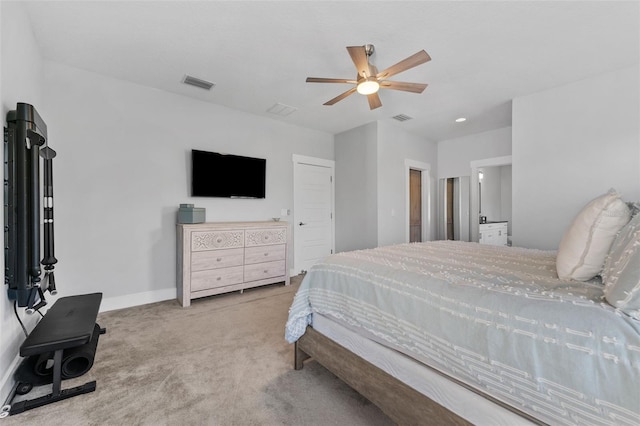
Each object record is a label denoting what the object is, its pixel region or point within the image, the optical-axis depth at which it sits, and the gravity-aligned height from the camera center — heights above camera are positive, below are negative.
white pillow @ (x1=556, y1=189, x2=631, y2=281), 1.17 -0.11
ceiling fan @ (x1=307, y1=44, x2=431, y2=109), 2.08 +1.19
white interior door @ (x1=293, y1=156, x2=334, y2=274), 4.72 +0.04
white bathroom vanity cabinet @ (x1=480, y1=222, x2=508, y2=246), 4.99 -0.40
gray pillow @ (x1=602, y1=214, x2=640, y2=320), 0.82 -0.21
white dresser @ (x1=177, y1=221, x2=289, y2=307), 3.21 -0.57
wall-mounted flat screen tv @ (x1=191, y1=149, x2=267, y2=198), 3.61 +0.55
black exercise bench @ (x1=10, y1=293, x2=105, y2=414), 1.53 -0.74
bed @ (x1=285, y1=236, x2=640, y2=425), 0.79 -0.49
